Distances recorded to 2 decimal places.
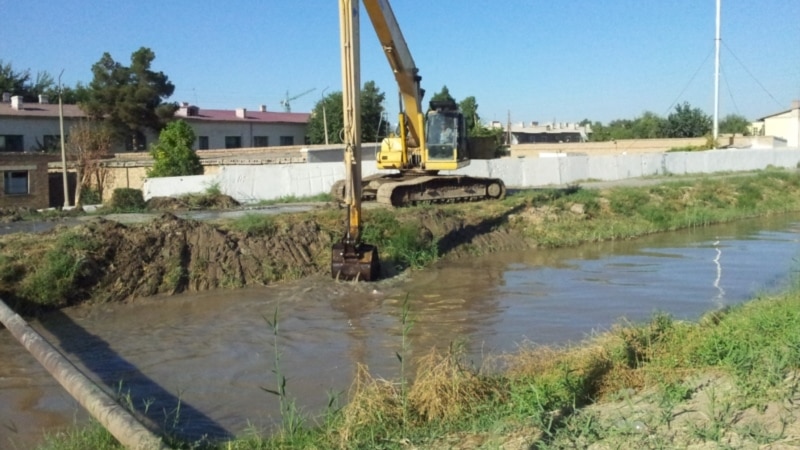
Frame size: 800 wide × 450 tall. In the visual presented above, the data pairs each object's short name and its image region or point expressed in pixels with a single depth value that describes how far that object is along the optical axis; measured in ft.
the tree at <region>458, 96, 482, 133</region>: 192.24
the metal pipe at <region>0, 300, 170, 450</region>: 18.79
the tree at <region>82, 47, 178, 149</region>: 176.65
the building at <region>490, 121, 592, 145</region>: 330.95
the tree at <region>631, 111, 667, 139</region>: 248.79
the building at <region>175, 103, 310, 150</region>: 185.57
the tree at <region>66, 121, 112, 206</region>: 137.08
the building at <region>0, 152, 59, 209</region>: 126.93
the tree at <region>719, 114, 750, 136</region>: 282.69
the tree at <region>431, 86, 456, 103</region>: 187.25
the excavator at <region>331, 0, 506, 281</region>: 62.69
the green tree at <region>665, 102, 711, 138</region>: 235.40
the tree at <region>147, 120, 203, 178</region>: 111.75
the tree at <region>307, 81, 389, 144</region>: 197.57
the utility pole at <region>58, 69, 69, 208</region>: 128.85
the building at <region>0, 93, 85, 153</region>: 159.74
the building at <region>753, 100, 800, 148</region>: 208.09
